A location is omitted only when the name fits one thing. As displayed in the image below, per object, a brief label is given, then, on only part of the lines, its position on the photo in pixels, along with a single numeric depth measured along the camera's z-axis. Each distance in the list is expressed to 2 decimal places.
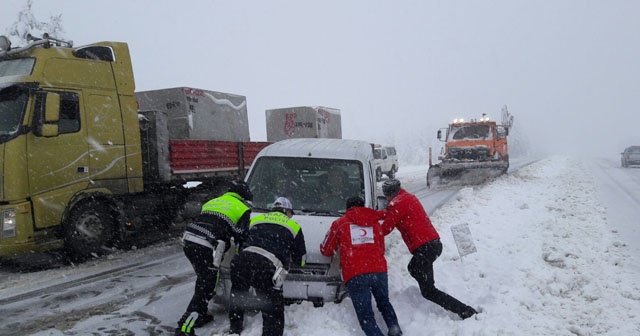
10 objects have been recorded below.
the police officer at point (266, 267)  4.06
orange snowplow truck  19.12
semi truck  6.99
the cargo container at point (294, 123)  15.31
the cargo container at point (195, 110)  10.83
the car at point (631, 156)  32.53
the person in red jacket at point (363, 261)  4.17
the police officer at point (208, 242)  4.43
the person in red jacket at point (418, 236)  4.75
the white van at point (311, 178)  5.64
